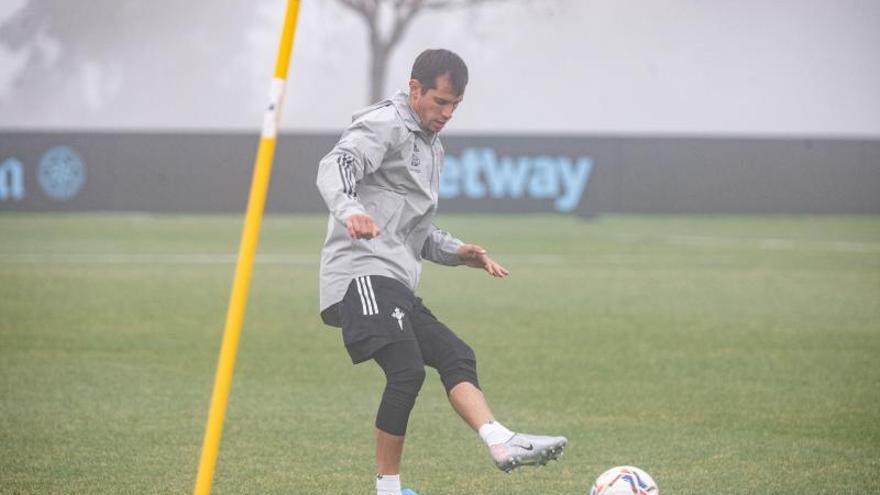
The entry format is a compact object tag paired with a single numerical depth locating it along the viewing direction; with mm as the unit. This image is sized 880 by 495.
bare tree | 73875
